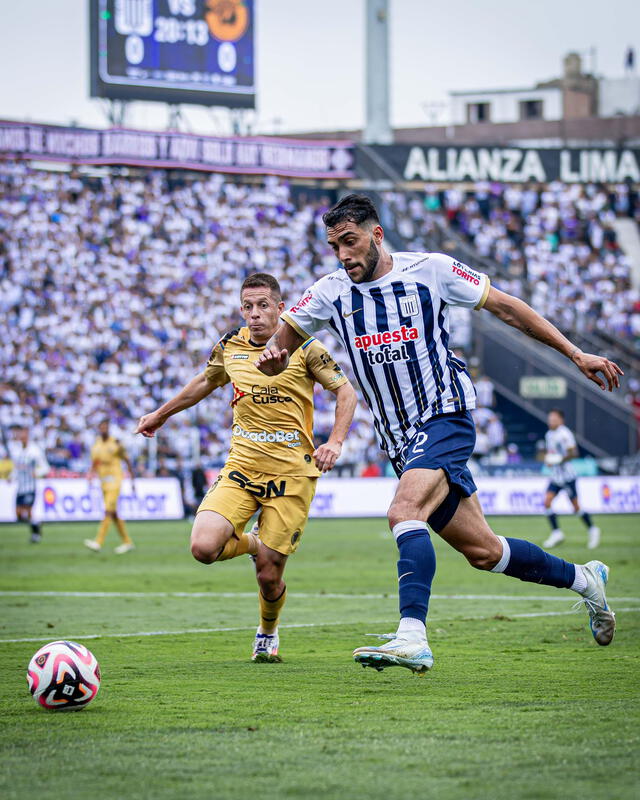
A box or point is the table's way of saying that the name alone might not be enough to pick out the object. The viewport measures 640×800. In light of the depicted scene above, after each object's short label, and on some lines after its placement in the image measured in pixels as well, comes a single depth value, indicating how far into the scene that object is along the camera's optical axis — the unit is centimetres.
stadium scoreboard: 4228
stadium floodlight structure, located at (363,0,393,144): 4516
